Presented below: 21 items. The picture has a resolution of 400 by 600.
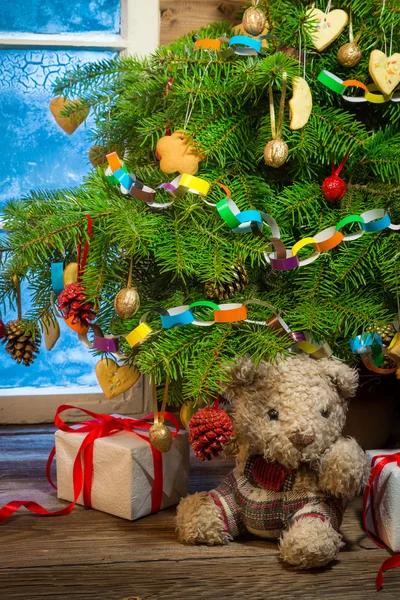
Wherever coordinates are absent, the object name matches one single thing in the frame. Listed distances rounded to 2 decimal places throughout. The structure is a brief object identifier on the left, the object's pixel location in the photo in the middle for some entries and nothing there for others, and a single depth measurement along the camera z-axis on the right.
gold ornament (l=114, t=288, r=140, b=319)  1.90
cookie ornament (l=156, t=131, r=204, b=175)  1.97
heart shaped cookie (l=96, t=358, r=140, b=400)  2.06
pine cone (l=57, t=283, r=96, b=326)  1.94
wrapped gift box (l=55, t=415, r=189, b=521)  2.01
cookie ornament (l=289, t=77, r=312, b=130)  1.95
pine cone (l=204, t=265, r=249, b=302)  1.94
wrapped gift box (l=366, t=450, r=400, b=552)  1.92
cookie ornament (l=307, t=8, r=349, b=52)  2.00
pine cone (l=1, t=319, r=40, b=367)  2.08
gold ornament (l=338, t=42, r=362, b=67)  2.00
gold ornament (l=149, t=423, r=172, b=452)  1.92
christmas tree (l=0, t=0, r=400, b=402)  1.93
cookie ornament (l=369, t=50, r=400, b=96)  1.99
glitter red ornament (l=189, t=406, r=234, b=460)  1.86
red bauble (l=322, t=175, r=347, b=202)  1.98
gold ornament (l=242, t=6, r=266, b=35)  1.95
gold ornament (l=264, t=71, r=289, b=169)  1.92
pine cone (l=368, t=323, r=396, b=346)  1.96
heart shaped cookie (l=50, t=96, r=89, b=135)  2.20
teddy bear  1.89
